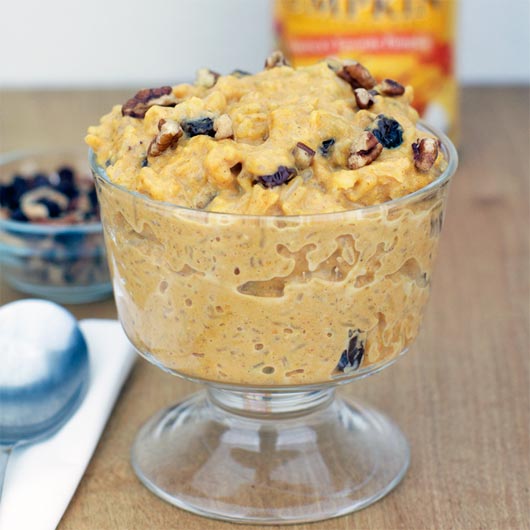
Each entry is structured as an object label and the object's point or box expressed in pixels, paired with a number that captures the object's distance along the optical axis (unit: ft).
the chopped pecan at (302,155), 1.65
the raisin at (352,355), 1.70
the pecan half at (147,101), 1.74
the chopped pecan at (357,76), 1.76
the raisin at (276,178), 1.63
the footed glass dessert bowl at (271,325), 1.65
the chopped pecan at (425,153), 1.68
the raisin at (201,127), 1.69
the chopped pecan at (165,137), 1.67
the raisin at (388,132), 1.68
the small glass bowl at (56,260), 2.16
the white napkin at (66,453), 1.75
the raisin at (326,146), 1.68
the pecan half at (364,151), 1.65
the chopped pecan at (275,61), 1.81
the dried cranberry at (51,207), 2.21
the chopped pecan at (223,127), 1.67
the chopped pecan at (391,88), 1.77
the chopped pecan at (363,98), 1.72
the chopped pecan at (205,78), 1.79
